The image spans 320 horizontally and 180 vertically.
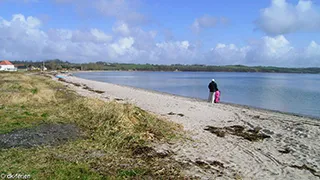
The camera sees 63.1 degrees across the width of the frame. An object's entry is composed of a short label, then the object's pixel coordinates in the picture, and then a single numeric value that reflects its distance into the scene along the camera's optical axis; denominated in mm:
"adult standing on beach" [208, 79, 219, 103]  21859
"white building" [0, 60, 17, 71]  109500
